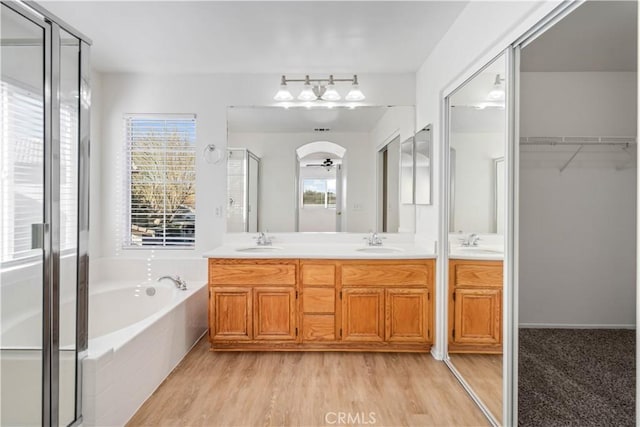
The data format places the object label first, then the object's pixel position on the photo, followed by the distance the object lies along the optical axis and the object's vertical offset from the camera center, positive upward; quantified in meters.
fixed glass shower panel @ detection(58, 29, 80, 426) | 1.72 -0.03
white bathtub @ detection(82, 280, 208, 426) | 1.85 -0.85
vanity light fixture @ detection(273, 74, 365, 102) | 3.34 +1.13
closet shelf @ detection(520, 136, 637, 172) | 2.24 +0.41
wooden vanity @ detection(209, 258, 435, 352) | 2.92 -0.71
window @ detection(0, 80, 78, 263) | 1.60 +0.19
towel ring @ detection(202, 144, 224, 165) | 3.52 +0.56
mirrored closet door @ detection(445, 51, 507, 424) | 2.01 -0.11
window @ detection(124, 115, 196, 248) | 3.54 +0.45
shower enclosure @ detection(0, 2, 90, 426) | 1.58 -0.01
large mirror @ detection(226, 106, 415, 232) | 3.53 +0.39
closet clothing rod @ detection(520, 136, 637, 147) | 2.27 +0.48
